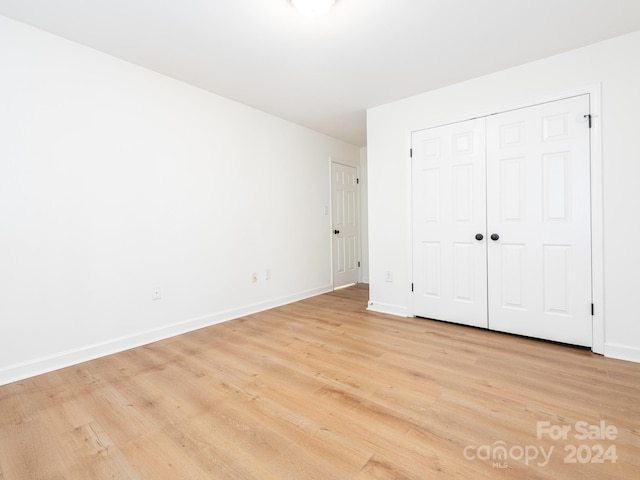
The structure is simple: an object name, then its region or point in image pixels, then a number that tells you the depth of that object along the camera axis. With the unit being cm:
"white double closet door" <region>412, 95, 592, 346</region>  251
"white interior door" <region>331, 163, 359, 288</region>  501
